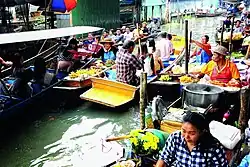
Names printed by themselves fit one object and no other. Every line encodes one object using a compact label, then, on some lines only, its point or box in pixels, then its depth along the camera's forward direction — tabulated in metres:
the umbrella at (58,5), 12.34
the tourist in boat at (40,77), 8.89
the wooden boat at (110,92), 8.20
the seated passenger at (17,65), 8.18
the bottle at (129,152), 4.54
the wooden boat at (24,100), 7.37
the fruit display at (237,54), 12.65
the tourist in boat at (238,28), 16.36
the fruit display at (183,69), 8.55
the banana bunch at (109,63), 10.76
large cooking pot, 5.16
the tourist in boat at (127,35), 15.73
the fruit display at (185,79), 7.88
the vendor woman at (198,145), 2.93
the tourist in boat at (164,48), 11.17
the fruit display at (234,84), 5.89
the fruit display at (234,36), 13.94
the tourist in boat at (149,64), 9.03
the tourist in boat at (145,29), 18.71
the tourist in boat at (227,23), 17.67
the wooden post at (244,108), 4.92
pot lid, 5.39
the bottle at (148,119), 5.77
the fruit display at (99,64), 10.59
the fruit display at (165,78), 8.56
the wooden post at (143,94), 5.79
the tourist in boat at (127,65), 8.15
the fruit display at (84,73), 9.55
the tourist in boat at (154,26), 20.44
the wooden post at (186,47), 8.57
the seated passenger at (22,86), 8.00
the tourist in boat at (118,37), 15.15
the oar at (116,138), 4.54
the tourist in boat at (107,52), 12.02
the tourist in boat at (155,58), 9.55
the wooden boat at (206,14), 37.47
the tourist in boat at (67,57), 10.30
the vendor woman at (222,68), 5.84
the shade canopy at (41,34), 7.07
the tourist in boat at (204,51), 9.53
